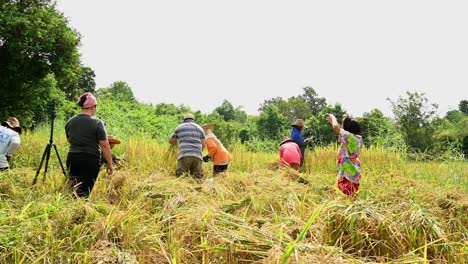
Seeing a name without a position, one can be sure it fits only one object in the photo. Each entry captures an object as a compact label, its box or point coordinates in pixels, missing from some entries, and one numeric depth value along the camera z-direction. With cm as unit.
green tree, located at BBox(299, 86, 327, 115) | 4912
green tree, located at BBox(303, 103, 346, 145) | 2381
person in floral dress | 396
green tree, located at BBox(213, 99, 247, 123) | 5411
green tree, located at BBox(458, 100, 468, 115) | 5081
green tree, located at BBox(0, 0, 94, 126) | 1260
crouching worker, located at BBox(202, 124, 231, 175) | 566
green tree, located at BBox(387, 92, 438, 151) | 2223
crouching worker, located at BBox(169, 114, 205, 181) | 512
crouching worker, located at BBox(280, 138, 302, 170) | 547
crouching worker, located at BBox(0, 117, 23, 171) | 437
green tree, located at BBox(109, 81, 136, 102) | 5076
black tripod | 388
